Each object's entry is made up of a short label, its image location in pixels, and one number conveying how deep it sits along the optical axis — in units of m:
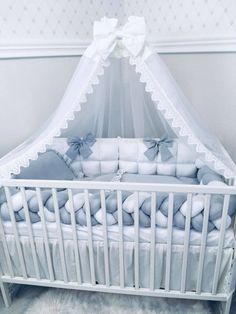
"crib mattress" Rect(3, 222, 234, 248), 1.34
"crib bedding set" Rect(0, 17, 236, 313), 1.25
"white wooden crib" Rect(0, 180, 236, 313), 1.26
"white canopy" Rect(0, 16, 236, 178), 1.23
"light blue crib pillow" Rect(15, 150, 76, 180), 1.66
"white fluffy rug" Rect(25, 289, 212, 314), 1.56
